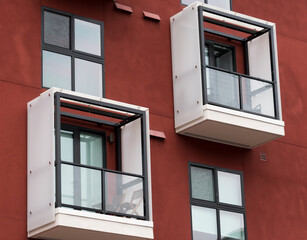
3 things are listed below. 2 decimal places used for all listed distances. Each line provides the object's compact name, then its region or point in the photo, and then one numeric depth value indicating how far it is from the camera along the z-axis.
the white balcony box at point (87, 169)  21.98
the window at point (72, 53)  24.20
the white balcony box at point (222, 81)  25.02
